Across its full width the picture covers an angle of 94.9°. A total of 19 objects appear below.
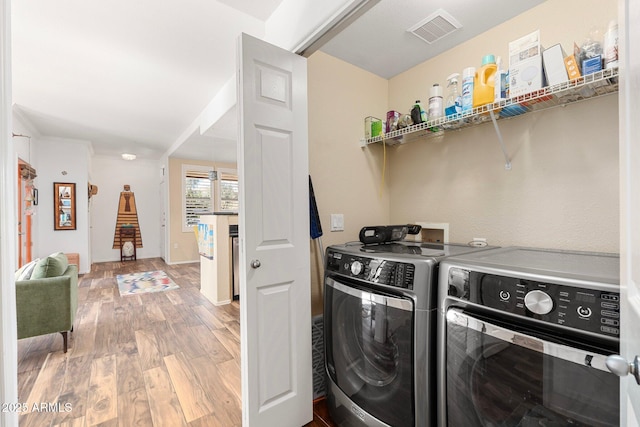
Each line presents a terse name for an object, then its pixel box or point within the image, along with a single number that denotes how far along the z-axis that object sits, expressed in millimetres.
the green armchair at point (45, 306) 2387
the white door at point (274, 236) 1431
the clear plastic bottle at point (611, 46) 1120
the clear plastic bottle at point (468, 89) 1562
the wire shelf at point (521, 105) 1206
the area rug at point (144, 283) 4570
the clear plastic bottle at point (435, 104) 1720
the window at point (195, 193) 7012
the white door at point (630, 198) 522
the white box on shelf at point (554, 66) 1261
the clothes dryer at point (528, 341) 768
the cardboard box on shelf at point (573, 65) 1225
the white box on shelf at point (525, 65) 1315
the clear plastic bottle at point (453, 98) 1627
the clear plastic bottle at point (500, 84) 1438
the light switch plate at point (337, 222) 2004
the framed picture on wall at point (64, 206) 5461
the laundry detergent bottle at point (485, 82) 1485
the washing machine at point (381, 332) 1168
